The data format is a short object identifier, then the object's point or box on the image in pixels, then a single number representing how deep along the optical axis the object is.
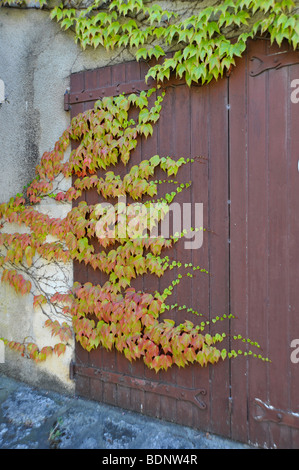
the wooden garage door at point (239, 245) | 2.01
